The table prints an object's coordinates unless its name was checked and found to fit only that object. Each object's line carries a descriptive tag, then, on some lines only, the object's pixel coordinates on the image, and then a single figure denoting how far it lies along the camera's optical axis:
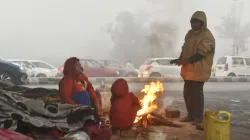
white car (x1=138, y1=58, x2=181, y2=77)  17.42
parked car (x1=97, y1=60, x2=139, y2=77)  18.58
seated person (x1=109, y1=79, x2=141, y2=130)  4.76
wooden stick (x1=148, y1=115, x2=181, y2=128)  5.64
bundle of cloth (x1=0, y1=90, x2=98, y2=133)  3.10
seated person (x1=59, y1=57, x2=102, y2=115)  4.27
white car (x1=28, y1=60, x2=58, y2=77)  18.22
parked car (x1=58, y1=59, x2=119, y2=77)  17.08
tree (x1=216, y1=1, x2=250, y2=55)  24.44
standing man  5.73
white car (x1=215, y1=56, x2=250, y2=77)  18.48
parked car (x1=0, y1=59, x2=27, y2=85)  11.55
